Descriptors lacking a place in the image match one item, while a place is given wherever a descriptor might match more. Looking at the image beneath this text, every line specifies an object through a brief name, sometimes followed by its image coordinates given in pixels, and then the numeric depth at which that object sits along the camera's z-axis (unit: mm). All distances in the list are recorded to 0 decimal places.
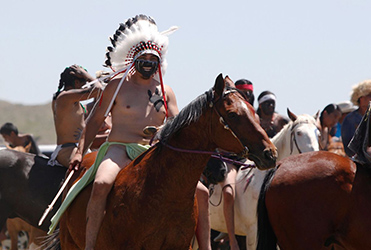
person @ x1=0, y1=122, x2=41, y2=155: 30383
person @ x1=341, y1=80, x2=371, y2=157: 16594
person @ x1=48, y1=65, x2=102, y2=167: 17156
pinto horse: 18922
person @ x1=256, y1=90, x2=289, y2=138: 22422
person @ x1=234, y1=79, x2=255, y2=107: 21500
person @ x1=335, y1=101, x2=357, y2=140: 29703
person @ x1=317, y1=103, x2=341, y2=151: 25298
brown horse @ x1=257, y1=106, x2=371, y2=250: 13141
